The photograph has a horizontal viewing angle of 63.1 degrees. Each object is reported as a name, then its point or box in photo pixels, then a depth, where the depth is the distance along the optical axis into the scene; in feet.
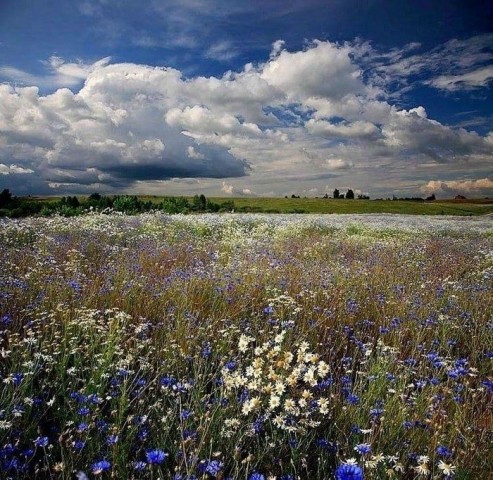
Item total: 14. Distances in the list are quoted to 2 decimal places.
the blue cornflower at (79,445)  6.66
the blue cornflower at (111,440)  6.58
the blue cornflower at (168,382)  8.98
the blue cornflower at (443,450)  6.77
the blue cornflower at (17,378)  8.30
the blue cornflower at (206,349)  10.68
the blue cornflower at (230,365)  9.46
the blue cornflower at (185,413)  7.80
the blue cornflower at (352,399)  8.57
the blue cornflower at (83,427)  6.69
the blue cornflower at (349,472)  4.58
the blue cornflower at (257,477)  5.72
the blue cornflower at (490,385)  8.85
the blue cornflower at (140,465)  6.32
